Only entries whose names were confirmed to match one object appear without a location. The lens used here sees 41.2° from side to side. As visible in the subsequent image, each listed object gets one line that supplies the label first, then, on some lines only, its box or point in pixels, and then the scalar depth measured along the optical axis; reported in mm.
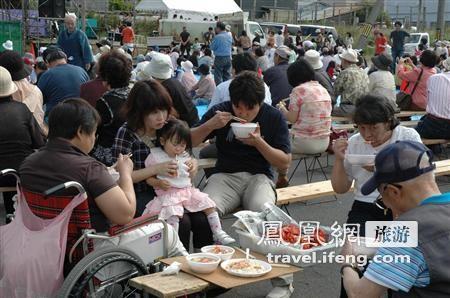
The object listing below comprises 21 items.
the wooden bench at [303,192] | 4775
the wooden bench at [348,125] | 7971
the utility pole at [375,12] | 33312
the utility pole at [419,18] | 37062
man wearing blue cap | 2041
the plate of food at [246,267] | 3088
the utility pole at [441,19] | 30827
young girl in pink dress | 3832
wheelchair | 2834
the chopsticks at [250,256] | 3295
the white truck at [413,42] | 24516
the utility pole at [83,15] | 16303
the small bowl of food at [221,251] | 3285
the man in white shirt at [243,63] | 6895
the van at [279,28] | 28219
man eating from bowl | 4286
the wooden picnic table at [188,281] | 2875
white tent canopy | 23797
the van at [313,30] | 28281
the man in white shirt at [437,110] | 7270
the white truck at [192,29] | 24875
